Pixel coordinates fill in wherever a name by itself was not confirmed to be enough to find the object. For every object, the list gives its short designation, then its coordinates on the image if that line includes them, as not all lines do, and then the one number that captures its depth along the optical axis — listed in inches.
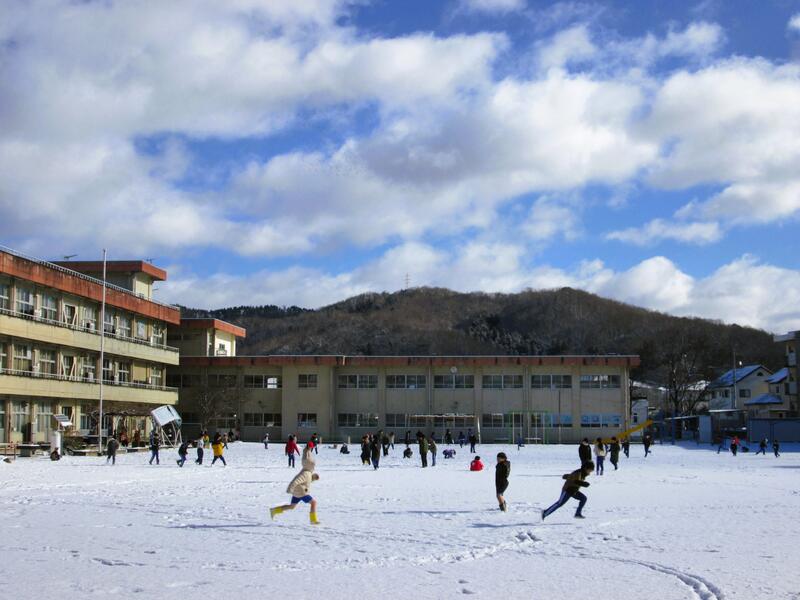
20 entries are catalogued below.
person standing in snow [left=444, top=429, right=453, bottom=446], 2748.5
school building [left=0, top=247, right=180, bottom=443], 2018.9
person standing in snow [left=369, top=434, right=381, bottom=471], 1476.4
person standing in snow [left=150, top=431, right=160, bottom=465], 1585.9
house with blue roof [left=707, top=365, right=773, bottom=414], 4746.6
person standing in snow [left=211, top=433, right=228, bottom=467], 1509.6
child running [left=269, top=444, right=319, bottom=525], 682.8
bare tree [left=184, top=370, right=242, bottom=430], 2977.4
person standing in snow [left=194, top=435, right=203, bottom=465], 1565.8
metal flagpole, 1967.9
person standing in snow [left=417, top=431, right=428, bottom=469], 1518.2
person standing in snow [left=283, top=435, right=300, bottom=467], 1515.7
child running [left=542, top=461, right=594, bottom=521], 695.7
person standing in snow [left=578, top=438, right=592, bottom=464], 1152.9
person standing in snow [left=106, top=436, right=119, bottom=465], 1598.4
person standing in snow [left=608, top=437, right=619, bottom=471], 1483.8
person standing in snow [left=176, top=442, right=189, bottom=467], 1485.0
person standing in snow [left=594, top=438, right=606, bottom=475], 1318.9
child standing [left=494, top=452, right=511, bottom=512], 785.6
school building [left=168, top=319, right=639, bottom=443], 3041.3
